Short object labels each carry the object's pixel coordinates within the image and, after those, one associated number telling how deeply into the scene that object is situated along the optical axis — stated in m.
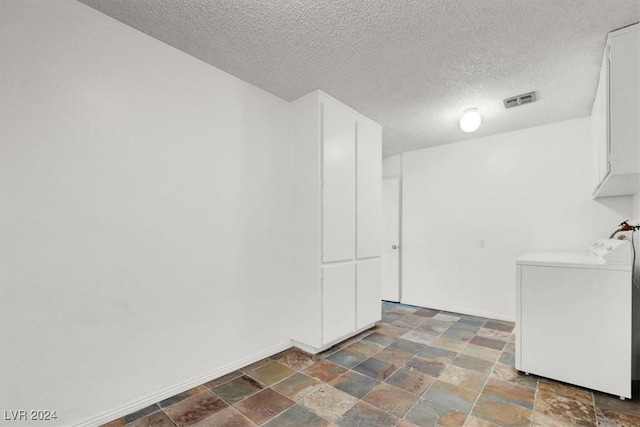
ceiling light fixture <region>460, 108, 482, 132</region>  3.23
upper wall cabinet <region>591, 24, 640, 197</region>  1.94
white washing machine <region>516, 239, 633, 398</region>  2.14
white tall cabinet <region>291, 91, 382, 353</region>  2.94
